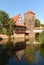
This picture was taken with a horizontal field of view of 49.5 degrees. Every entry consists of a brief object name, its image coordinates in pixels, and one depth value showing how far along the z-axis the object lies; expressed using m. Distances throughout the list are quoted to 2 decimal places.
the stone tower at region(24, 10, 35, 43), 24.53
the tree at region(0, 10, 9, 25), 19.06
